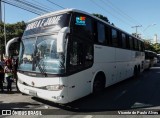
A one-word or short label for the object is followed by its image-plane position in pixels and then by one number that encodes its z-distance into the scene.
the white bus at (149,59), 13.68
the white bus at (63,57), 3.78
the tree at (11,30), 19.87
